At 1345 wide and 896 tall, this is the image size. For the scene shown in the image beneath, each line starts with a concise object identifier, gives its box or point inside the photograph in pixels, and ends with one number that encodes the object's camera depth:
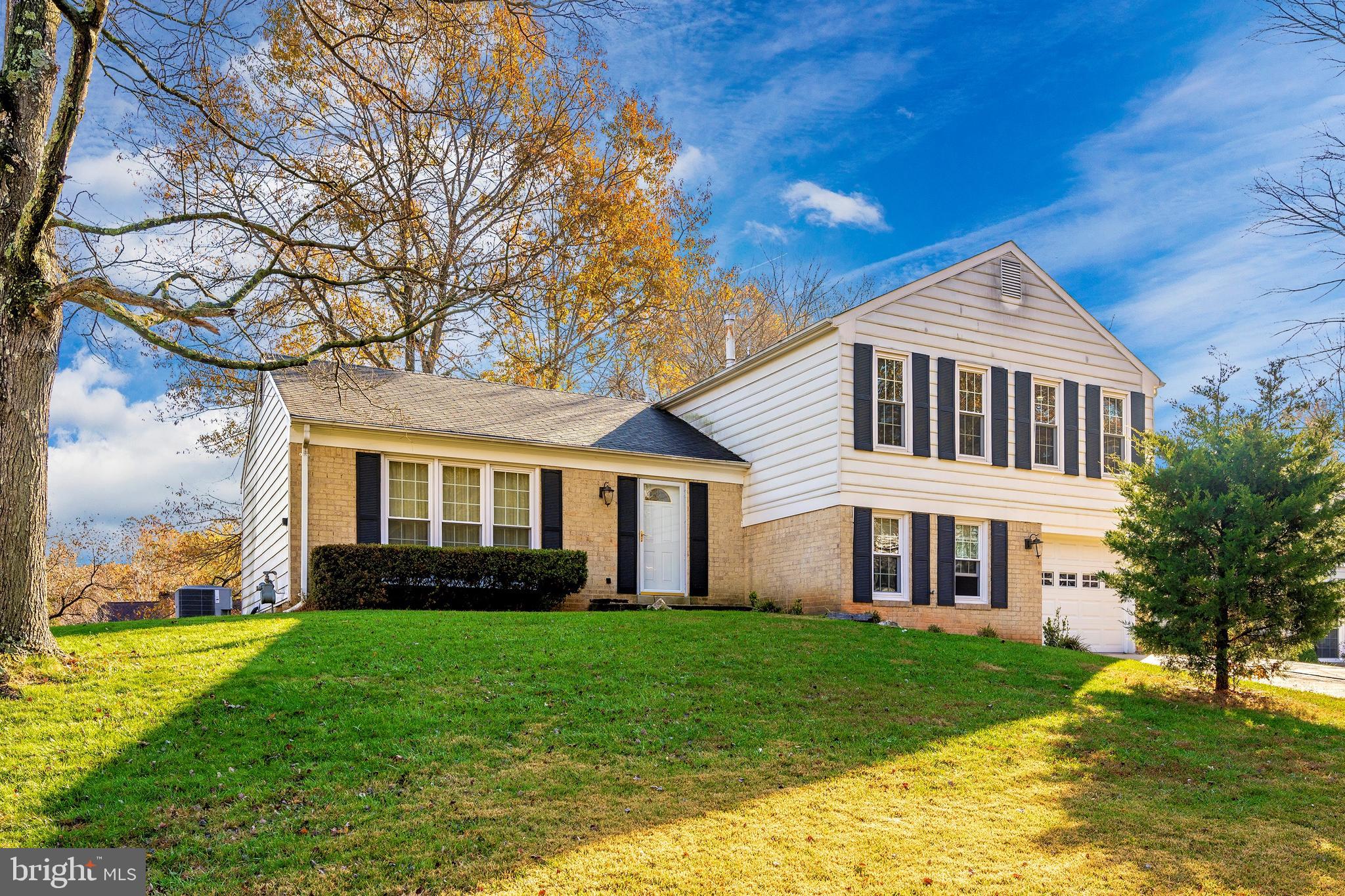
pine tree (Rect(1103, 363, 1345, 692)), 12.26
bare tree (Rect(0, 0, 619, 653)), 9.46
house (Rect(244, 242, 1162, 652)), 16.28
